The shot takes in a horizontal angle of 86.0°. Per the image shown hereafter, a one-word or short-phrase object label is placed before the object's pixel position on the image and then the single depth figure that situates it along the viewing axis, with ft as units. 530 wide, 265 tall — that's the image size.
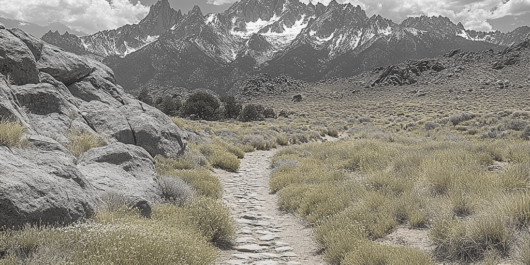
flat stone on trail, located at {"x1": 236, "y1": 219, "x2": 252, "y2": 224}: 23.44
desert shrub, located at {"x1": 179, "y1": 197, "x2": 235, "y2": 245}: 18.99
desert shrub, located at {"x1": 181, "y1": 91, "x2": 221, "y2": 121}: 178.09
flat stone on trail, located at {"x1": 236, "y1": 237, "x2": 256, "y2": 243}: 19.75
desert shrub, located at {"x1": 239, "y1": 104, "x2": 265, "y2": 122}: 179.32
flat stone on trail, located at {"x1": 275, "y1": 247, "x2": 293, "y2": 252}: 18.33
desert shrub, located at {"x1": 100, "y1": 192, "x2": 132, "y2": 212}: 17.79
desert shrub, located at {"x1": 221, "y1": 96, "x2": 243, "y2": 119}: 194.08
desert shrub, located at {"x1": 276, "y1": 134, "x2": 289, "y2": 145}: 74.54
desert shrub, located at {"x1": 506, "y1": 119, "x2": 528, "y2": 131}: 68.71
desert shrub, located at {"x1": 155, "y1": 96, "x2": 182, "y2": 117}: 193.84
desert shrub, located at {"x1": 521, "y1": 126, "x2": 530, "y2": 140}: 56.49
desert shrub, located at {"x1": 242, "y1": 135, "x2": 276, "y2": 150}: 68.80
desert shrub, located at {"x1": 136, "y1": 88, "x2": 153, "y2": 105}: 229.25
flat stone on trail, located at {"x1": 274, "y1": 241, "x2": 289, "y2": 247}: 19.13
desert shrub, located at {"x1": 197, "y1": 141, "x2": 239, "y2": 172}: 44.52
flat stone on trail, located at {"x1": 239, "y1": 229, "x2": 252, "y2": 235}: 21.38
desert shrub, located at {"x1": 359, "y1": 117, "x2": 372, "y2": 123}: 141.59
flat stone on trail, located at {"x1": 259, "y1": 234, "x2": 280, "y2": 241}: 20.11
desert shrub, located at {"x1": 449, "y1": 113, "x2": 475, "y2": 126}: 94.64
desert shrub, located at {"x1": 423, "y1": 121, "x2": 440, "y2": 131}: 90.51
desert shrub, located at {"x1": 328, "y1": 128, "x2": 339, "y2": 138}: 98.92
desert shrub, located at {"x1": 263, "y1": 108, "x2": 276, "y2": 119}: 194.82
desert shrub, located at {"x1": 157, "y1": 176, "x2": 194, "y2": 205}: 24.18
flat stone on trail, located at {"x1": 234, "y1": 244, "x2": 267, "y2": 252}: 18.42
